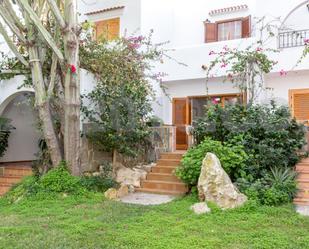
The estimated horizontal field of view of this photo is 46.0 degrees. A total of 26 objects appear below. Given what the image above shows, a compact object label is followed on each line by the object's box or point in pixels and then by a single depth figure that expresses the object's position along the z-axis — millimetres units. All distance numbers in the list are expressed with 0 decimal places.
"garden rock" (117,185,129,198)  10677
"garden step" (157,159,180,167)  11998
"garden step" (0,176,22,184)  13384
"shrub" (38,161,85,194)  10023
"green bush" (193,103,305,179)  10031
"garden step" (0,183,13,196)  12706
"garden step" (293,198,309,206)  8906
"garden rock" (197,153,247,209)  8352
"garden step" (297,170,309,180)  9852
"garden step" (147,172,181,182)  11305
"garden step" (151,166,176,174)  11680
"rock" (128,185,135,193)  11223
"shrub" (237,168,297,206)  8602
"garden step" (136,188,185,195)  10692
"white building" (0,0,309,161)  13812
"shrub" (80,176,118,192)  10352
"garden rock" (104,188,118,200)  10147
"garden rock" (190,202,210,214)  8145
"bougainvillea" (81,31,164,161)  11539
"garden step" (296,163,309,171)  10273
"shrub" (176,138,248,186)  9562
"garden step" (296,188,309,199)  9148
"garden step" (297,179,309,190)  9461
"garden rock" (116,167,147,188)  11477
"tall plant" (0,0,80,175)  10008
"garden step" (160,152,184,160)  12331
